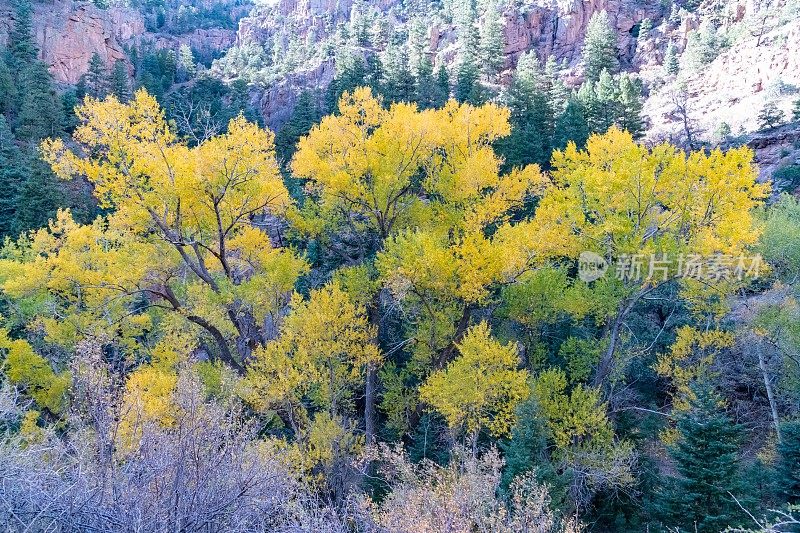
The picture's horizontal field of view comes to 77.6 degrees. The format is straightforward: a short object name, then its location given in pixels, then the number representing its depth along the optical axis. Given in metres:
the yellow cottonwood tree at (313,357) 12.53
